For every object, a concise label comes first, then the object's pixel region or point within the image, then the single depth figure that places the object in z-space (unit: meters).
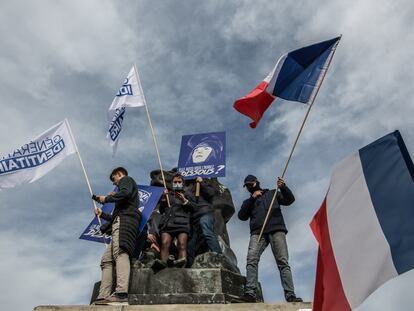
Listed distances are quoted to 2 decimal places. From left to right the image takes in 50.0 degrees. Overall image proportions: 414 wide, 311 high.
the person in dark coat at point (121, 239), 5.35
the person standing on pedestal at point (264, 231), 5.76
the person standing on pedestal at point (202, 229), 6.24
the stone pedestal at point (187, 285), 5.38
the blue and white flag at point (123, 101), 8.29
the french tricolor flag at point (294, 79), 6.77
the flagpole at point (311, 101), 6.20
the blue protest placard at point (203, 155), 8.09
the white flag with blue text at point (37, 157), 7.34
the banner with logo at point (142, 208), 6.70
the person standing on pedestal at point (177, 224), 5.90
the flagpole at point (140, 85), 8.98
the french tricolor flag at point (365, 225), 2.82
